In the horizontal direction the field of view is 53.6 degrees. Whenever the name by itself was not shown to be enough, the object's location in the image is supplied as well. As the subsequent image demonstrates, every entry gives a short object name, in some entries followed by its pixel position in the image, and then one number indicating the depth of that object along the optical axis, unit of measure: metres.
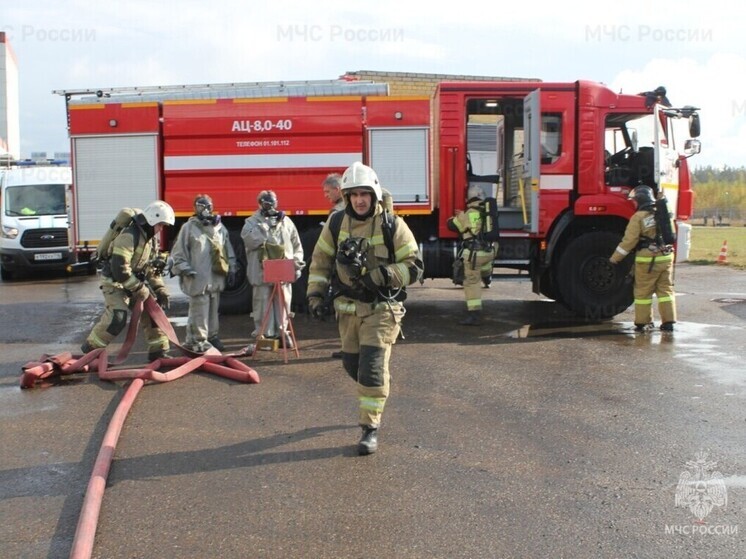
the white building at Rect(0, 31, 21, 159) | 73.38
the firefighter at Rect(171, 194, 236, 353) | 7.41
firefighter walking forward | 4.71
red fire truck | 9.45
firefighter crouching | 6.79
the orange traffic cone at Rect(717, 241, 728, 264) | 19.33
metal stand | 7.48
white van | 15.57
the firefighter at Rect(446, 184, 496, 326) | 8.93
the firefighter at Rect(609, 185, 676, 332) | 8.70
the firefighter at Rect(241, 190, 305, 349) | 7.87
